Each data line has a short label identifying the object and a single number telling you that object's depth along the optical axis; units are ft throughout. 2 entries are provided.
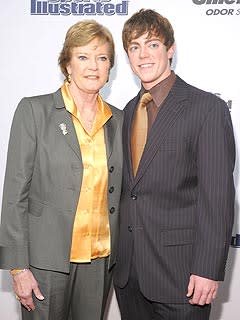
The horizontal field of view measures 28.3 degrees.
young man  6.07
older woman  6.46
